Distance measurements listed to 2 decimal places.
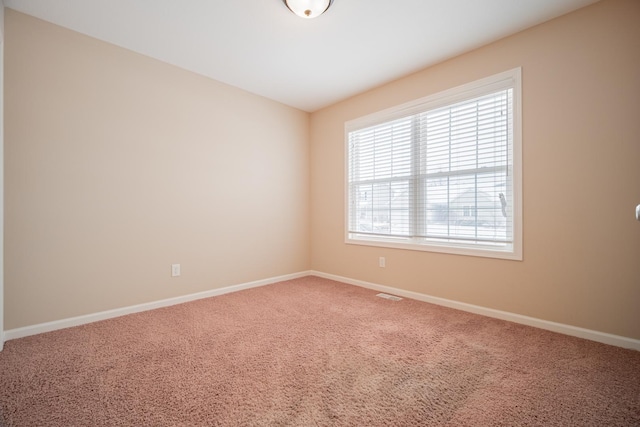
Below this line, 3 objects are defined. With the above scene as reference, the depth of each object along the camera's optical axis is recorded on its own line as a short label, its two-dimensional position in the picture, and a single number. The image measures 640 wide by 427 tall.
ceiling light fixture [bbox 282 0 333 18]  2.02
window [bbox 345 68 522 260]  2.51
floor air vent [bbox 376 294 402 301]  3.09
